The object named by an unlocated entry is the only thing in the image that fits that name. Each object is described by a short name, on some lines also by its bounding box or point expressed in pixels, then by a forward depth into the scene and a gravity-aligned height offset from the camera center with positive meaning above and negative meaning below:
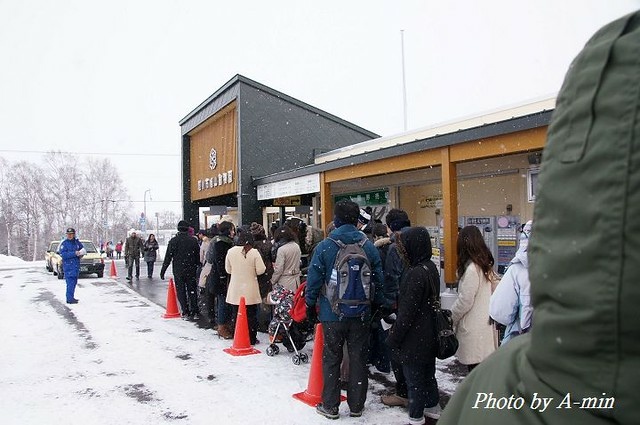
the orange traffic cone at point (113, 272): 20.06 -1.95
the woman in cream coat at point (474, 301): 4.29 -0.77
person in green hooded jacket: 0.57 -0.04
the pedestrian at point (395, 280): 4.90 -0.68
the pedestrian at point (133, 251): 18.22 -0.96
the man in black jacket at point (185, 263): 9.57 -0.77
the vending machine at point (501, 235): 9.07 -0.33
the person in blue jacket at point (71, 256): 11.55 -0.69
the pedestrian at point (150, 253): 18.78 -1.07
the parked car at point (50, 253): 23.22 -1.24
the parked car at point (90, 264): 19.75 -1.56
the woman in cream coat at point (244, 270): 7.27 -0.71
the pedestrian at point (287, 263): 7.11 -0.62
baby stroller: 6.66 -1.57
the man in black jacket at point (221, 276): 8.03 -0.89
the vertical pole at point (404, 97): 23.91 +6.52
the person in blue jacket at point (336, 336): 4.56 -1.13
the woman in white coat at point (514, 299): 3.62 -0.65
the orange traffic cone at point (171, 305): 10.13 -1.74
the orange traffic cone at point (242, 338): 6.94 -1.73
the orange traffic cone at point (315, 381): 5.01 -1.74
